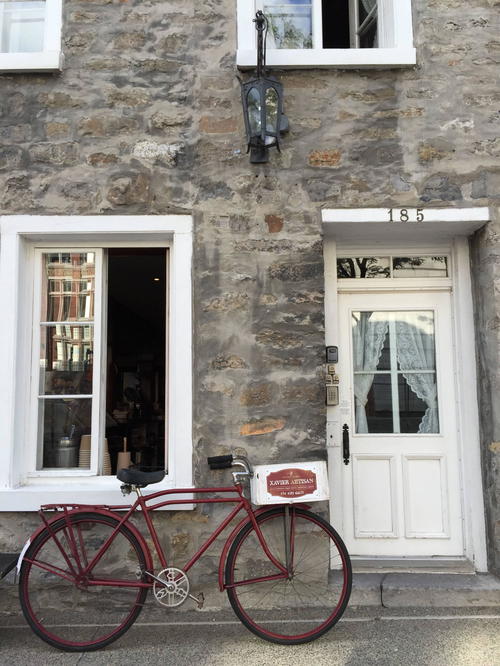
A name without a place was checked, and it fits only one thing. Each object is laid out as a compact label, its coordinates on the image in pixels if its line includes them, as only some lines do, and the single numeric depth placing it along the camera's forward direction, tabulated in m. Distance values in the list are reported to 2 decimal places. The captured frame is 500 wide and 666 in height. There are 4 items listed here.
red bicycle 3.64
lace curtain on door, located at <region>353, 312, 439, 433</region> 4.78
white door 4.62
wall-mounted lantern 4.17
